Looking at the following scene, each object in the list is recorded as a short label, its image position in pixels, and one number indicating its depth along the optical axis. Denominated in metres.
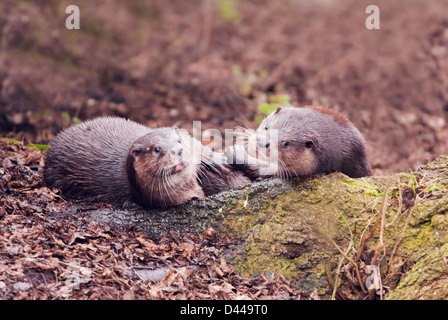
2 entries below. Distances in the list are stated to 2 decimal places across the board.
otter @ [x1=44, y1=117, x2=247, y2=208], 7.50
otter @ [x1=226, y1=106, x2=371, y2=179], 7.11
